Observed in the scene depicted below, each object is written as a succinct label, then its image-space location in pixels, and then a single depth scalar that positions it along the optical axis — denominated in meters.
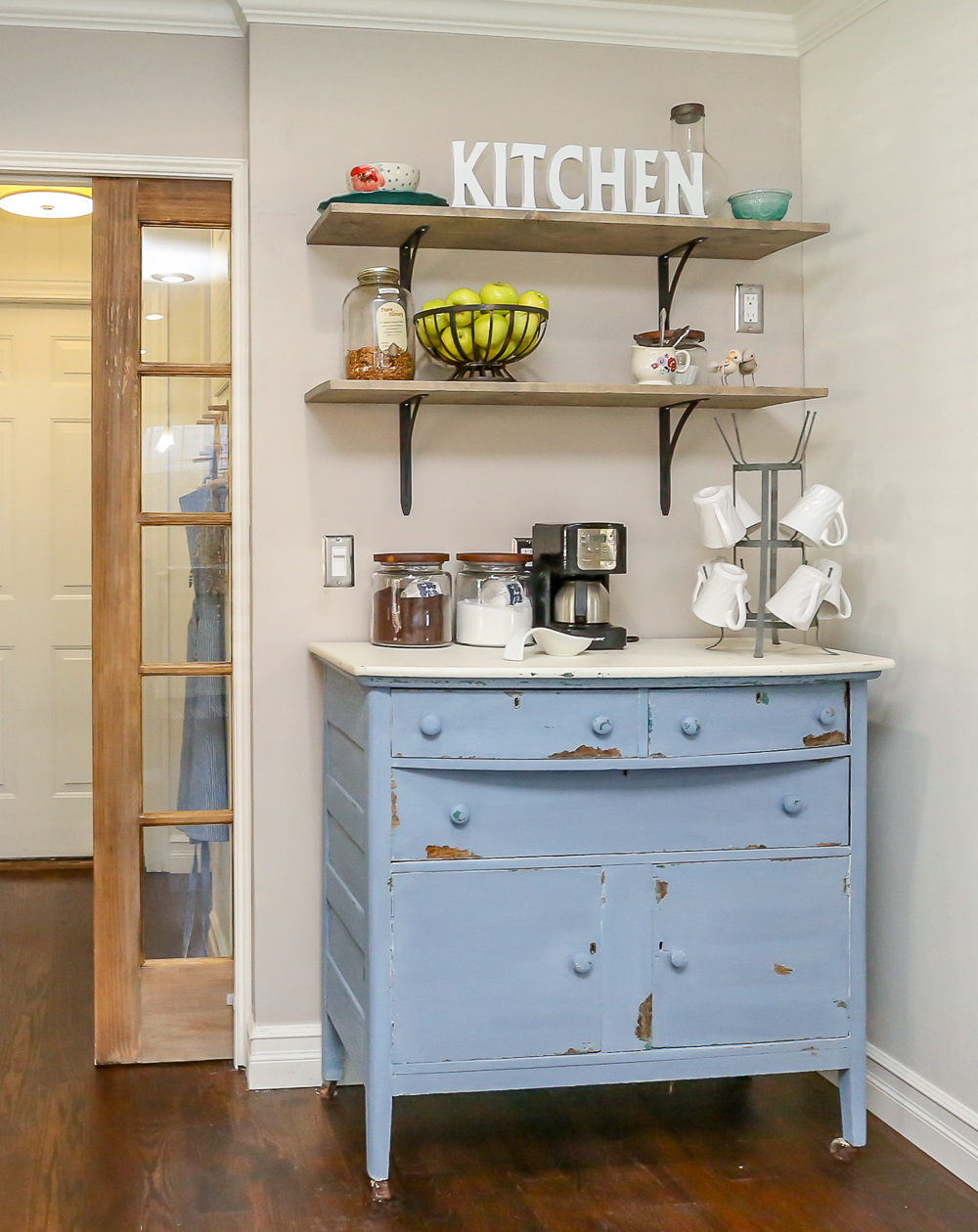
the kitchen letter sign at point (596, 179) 2.42
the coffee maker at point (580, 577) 2.38
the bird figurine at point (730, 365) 2.55
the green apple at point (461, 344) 2.41
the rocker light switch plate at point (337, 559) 2.61
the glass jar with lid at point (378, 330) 2.43
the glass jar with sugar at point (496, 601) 2.43
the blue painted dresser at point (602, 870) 2.07
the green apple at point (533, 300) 2.45
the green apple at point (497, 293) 2.42
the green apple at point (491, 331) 2.39
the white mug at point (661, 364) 2.52
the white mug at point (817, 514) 2.34
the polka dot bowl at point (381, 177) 2.39
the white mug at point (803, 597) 2.35
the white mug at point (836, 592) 2.36
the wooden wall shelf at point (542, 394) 2.37
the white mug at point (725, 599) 2.36
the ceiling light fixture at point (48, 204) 3.94
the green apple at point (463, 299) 2.39
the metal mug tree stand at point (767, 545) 2.30
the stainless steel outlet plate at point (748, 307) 2.68
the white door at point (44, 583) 4.54
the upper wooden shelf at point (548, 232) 2.38
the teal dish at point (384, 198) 2.39
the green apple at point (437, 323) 2.40
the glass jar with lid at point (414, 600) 2.38
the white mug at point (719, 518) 2.42
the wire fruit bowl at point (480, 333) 2.39
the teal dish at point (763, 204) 2.52
